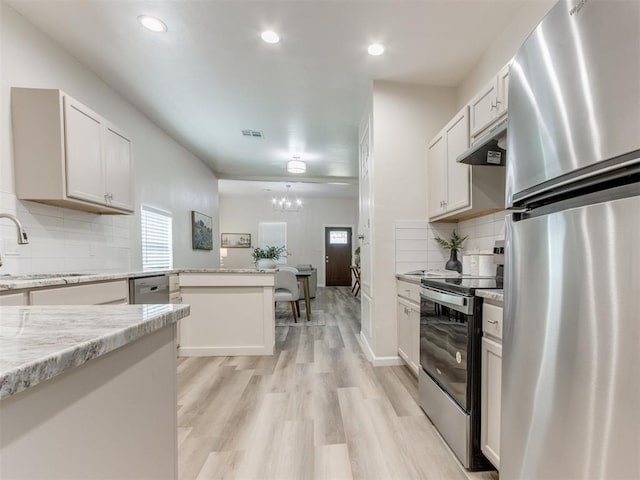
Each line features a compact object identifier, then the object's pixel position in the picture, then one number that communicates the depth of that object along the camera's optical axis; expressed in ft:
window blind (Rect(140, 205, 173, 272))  11.58
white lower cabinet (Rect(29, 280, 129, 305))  5.08
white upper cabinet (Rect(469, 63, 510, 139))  5.69
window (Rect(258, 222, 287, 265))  28.58
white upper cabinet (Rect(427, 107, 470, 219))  7.02
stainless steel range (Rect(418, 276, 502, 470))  4.45
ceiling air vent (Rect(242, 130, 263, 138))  13.08
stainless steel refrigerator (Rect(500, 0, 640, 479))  2.11
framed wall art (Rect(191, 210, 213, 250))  15.90
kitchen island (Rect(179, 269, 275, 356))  9.55
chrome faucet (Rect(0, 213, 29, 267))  4.61
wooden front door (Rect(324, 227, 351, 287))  29.04
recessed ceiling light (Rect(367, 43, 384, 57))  7.50
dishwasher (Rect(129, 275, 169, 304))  7.47
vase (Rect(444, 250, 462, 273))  8.23
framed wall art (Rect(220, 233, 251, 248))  28.43
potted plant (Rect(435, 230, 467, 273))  8.26
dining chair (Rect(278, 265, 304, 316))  13.75
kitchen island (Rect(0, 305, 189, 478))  1.31
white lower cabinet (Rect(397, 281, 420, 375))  7.13
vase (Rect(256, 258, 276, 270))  12.31
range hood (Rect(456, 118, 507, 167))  5.34
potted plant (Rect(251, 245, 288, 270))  12.34
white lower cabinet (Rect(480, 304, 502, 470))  4.05
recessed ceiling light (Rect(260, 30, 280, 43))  7.12
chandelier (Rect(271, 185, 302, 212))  23.09
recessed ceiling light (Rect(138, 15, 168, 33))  6.66
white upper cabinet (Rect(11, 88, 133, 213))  6.52
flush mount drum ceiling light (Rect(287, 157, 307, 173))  16.21
